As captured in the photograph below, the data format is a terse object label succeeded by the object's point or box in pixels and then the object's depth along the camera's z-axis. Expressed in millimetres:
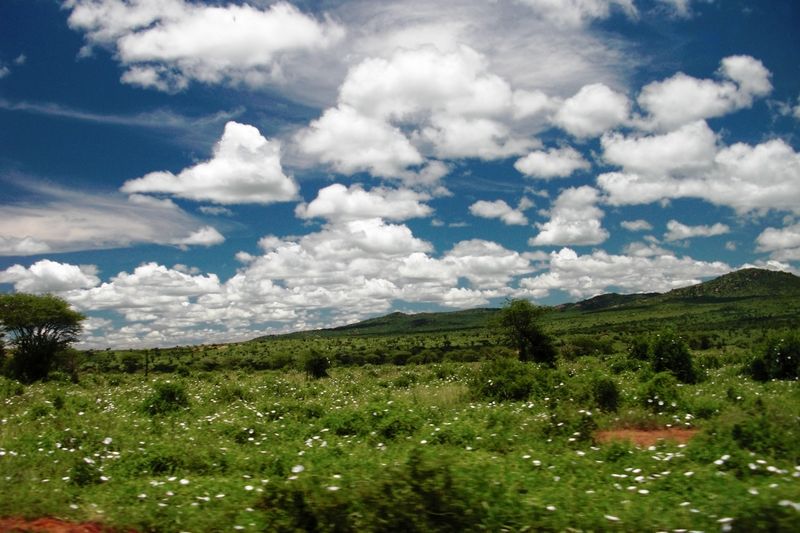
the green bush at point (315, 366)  44250
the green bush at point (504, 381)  19266
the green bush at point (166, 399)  19562
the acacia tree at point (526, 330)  39750
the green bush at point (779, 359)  23438
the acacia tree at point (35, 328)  44250
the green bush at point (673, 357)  25125
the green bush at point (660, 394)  15336
